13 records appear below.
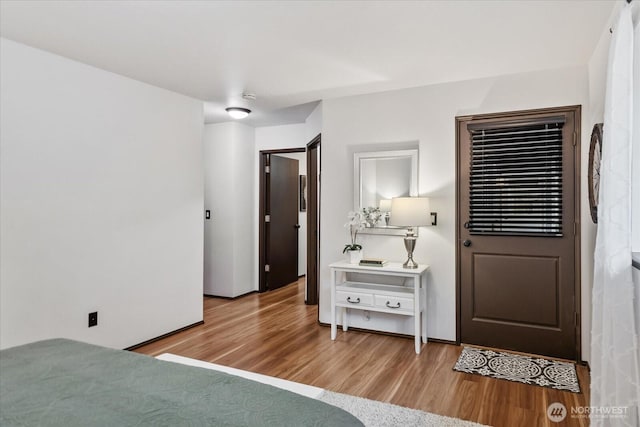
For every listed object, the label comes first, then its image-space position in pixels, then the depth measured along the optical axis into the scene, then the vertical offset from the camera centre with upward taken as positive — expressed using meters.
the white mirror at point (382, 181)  3.84 +0.29
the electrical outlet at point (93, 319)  3.26 -0.86
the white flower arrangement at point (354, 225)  3.91 -0.13
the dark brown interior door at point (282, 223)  6.01 -0.17
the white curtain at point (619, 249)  1.71 -0.17
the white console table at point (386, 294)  3.49 -0.75
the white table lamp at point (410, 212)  3.50 -0.01
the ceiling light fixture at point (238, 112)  4.62 +1.14
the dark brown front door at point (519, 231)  3.29 -0.16
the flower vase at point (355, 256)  3.93 -0.43
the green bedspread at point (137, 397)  1.20 -0.60
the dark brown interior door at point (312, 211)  5.03 +0.00
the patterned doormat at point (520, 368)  2.85 -1.19
